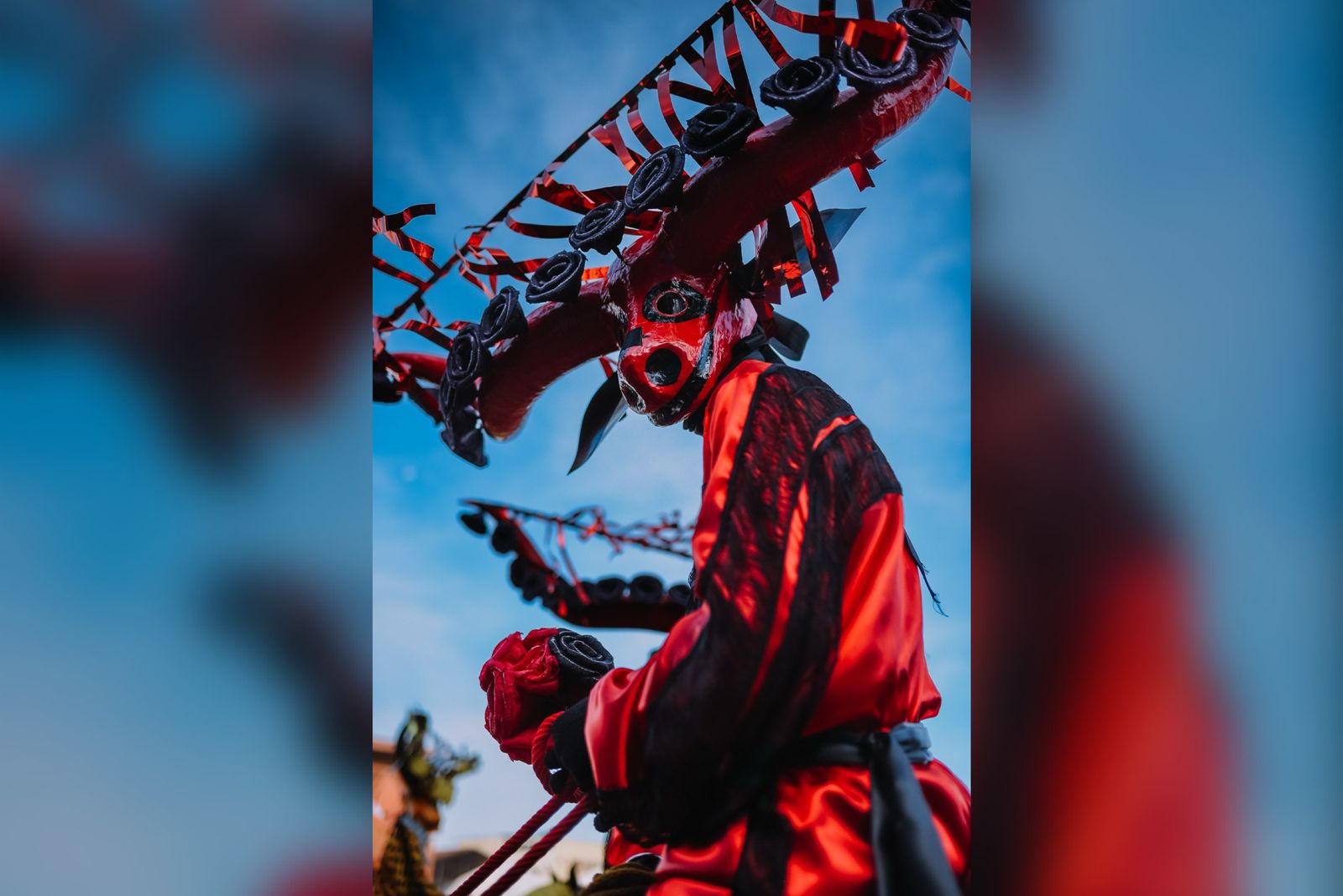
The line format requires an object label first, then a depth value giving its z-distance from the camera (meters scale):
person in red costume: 0.86
